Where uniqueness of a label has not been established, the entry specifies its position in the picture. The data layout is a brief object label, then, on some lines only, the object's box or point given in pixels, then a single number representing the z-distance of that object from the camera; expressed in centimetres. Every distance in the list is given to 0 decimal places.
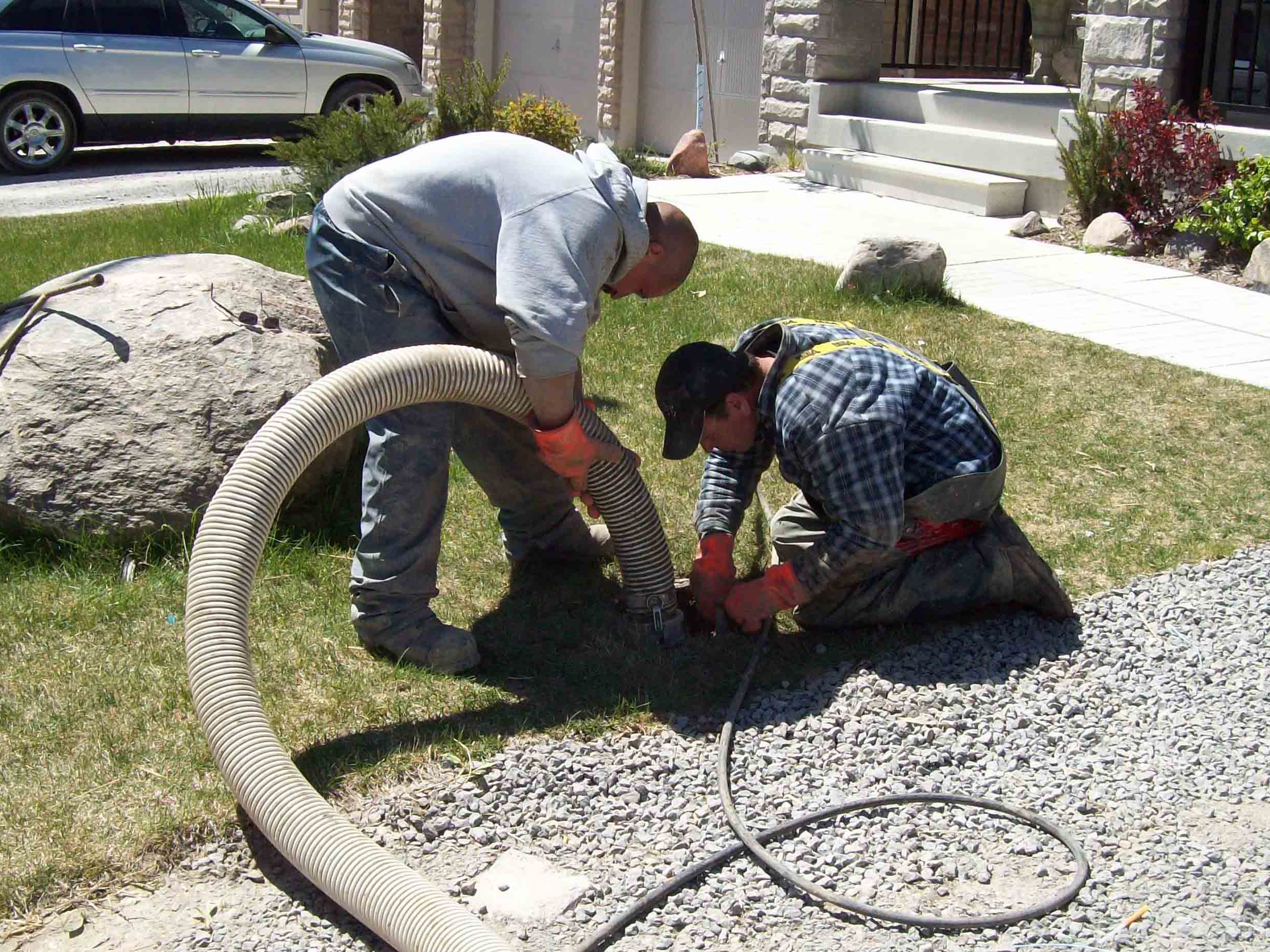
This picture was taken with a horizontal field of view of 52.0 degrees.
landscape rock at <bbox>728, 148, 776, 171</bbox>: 1303
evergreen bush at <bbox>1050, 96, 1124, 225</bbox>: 928
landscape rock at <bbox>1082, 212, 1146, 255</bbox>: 905
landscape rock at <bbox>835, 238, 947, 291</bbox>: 735
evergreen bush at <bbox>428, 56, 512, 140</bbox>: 1056
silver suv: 1255
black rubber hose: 275
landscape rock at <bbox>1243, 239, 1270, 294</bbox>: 804
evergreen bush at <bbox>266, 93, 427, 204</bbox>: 934
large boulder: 433
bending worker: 327
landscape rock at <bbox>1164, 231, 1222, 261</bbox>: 871
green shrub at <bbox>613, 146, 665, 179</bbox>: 1256
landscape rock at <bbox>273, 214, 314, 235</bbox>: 905
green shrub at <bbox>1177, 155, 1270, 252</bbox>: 821
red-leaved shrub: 873
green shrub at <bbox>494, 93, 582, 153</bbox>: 1066
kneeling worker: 355
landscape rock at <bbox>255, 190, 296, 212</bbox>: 990
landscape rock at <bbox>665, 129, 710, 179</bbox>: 1248
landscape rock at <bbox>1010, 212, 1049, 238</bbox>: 976
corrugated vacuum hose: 269
